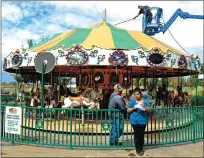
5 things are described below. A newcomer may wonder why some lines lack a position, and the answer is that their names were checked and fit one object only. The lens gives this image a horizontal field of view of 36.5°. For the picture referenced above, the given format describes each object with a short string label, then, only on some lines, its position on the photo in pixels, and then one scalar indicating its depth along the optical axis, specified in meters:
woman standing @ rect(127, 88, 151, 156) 7.19
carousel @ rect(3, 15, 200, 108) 11.98
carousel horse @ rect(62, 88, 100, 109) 12.44
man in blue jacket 7.77
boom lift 26.83
